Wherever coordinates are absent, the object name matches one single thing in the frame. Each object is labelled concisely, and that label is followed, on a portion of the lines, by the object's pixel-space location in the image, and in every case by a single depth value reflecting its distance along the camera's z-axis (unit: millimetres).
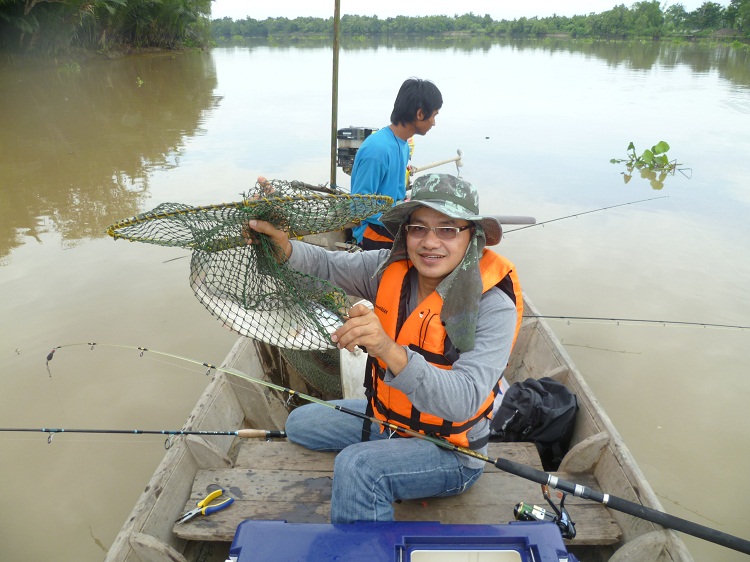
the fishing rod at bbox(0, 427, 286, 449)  2535
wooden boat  2266
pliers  2484
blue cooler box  1770
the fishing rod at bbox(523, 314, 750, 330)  5805
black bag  3189
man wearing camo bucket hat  1817
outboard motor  6172
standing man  4160
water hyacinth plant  11445
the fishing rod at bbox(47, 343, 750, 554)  2000
